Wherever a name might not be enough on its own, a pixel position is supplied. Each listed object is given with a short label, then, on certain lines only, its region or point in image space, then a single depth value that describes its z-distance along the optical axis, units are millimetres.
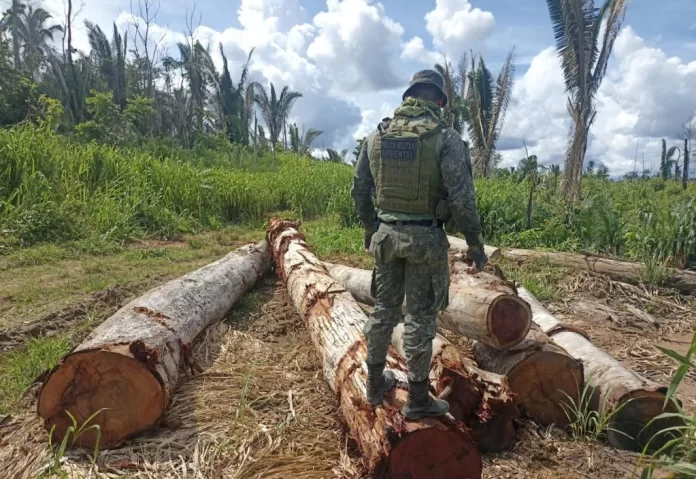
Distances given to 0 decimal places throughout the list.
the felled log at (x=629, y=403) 2859
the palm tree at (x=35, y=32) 33219
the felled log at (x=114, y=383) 2768
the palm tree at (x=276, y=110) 32406
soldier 2555
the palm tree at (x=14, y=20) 31933
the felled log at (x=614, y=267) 6070
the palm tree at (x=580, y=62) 11445
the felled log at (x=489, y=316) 3268
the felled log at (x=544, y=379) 3145
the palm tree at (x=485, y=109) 18172
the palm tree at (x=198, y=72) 27348
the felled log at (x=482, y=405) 2814
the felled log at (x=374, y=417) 2391
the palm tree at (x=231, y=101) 26953
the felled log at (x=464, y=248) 6723
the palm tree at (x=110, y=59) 28038
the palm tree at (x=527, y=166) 14989
